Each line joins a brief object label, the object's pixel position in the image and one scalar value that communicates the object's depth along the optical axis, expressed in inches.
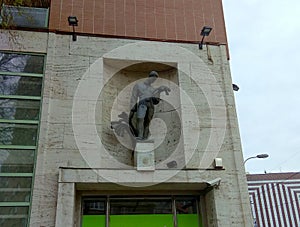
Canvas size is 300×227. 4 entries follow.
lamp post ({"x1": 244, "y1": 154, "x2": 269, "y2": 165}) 425.6
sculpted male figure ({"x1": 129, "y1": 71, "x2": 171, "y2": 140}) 217.8
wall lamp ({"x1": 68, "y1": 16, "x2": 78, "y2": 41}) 224.7
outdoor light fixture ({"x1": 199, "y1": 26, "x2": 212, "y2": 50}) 239.9
